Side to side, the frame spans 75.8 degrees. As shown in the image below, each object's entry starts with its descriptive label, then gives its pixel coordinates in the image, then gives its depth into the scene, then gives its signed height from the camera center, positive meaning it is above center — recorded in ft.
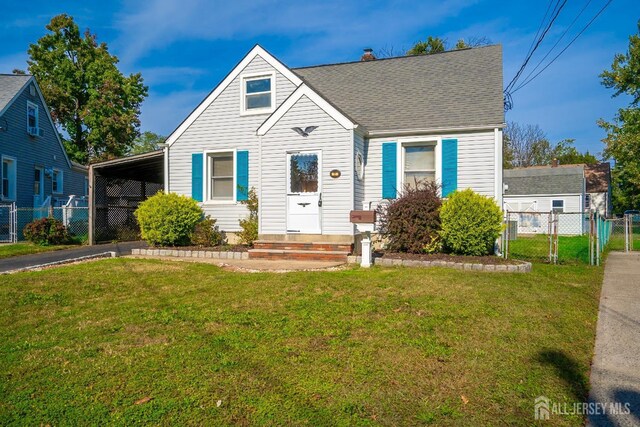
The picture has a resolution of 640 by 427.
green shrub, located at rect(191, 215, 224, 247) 38.74 -2.35
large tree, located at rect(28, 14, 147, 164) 91.81 +27.57
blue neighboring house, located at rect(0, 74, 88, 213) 59.26 +9.20
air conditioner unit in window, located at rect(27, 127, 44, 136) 63.94 +12.27
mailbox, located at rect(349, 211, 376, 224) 28.48 -0.38
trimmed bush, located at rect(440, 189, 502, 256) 30.01 -0.69
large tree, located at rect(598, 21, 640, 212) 88.28 +21.22
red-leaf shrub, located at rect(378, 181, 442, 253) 31.68 -0.72
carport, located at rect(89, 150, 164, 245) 44.62 +2.43
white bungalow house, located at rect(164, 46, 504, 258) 34.76 +6.19
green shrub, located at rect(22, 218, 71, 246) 45.62 -2.60
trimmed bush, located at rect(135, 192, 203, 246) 36.70 -0.82
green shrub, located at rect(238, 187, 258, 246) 38.55 -1.17
